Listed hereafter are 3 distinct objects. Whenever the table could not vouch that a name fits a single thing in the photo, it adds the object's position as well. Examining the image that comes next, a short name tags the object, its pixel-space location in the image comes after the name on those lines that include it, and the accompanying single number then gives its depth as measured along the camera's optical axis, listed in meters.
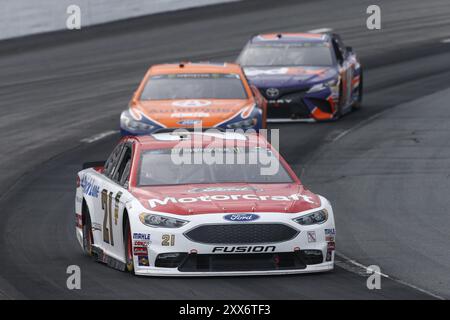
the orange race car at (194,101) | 20.66
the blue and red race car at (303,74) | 25.27
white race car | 12.18
